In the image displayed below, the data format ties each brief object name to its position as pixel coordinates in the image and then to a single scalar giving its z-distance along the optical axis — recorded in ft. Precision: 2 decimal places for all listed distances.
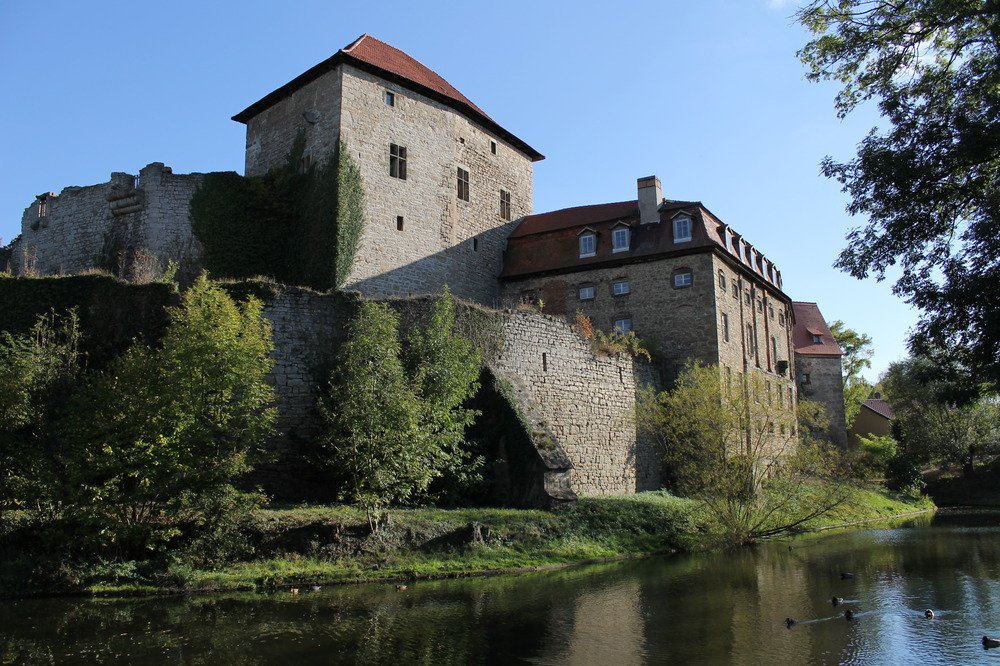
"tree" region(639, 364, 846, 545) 71.20
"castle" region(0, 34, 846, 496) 91.20
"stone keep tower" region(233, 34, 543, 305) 98.27
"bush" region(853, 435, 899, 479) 141.28
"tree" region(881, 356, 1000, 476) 156.25
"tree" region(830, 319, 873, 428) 186.29
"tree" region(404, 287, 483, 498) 61.67
